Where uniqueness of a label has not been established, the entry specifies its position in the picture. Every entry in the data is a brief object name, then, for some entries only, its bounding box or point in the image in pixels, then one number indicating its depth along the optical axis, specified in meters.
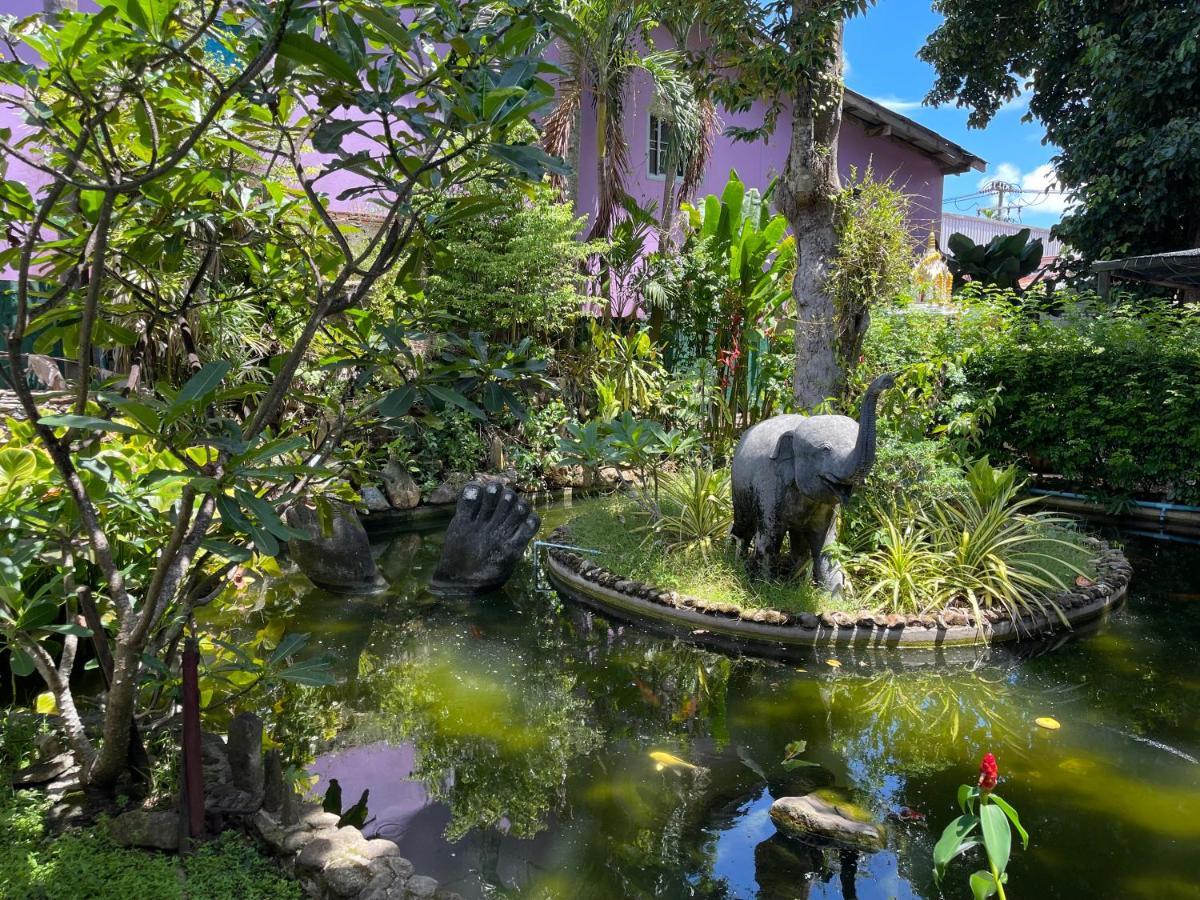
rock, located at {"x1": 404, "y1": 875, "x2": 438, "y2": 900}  2.58
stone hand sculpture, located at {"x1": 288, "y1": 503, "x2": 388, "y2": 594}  6.71
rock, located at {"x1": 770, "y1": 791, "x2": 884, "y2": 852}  3.37
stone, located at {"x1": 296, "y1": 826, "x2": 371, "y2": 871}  2.71
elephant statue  5.23
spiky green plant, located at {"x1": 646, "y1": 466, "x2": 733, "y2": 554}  6.93
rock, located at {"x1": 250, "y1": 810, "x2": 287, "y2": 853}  2.83
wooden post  2.66
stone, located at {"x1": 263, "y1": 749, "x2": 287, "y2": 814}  2.97
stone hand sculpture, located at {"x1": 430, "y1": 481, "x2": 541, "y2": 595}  6.88
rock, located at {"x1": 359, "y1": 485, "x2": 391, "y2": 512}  9.31
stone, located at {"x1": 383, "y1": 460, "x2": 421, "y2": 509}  9.52
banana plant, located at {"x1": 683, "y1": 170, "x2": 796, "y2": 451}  9.87
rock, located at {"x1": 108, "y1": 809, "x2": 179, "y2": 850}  2.72
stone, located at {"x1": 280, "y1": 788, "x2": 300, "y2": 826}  2.96
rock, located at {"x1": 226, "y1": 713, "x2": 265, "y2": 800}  3.01
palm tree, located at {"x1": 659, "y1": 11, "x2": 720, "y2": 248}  12.52
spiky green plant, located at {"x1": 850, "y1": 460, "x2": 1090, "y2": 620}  5.99
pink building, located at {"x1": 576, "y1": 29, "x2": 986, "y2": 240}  15.00
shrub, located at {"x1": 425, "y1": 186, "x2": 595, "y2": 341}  10.77
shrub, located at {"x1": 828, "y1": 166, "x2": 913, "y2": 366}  6.57
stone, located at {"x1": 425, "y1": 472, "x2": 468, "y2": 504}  9.91
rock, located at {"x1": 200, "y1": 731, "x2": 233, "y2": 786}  3.09
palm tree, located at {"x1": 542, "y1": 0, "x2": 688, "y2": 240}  11.93
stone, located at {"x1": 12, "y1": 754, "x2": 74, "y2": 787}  3.03
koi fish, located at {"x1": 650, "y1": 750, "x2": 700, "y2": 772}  4.09
